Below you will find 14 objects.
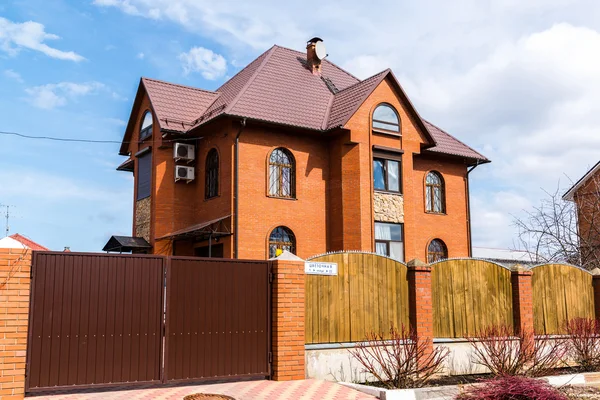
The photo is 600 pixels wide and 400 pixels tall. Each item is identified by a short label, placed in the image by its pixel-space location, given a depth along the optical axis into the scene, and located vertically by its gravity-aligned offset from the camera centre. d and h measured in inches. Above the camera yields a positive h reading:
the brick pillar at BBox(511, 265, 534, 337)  489.4 +0.0
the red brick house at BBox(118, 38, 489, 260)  770.2 +177.9
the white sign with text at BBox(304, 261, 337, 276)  399.2 +21.4
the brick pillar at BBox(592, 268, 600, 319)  564.1 +7.6
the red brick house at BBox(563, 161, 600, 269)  822.5 +132.8
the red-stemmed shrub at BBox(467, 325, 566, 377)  398.0 -36.4
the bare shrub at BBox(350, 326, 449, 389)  371.9 -36.7
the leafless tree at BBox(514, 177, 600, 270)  820.0 +68.7
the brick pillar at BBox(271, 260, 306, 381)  379.9 -12.3
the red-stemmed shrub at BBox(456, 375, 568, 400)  299.1 -44.0
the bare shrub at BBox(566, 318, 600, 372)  467.8 -34.9
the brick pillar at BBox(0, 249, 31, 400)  307.7 -7.3
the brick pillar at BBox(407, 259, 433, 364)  434.9 +0.4
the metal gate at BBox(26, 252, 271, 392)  322.3 -9.7
